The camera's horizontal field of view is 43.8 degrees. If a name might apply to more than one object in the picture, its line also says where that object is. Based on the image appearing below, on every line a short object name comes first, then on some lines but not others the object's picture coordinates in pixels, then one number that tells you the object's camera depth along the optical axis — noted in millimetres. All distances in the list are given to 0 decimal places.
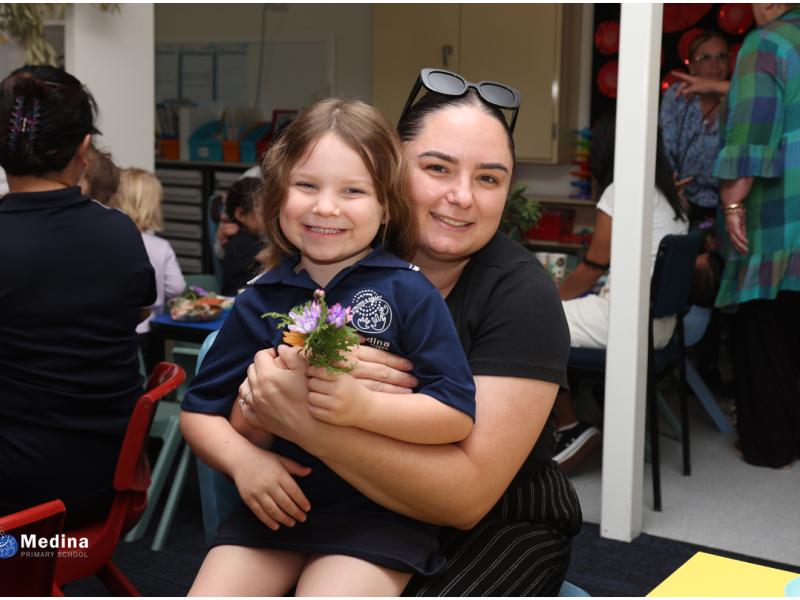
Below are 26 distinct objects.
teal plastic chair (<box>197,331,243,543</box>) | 1641
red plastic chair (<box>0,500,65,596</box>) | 1754
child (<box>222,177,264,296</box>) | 4113
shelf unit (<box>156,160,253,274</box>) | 7660
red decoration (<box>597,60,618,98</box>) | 6664
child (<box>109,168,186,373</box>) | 3891
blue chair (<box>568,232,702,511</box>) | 3738
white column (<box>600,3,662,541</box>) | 3234
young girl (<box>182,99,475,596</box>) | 1366
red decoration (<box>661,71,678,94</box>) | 6262
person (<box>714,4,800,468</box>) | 3965
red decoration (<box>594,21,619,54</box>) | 6621
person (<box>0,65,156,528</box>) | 2193
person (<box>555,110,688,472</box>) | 3816
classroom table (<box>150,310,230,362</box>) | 3469
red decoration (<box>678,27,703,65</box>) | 6301
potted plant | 4003
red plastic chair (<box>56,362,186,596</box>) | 2150
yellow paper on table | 1155
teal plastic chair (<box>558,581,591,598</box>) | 1729
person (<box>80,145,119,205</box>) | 3424
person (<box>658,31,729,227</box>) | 5121
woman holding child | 1364
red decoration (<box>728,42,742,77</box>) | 6117
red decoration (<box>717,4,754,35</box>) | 6121
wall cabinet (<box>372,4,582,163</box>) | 6559
